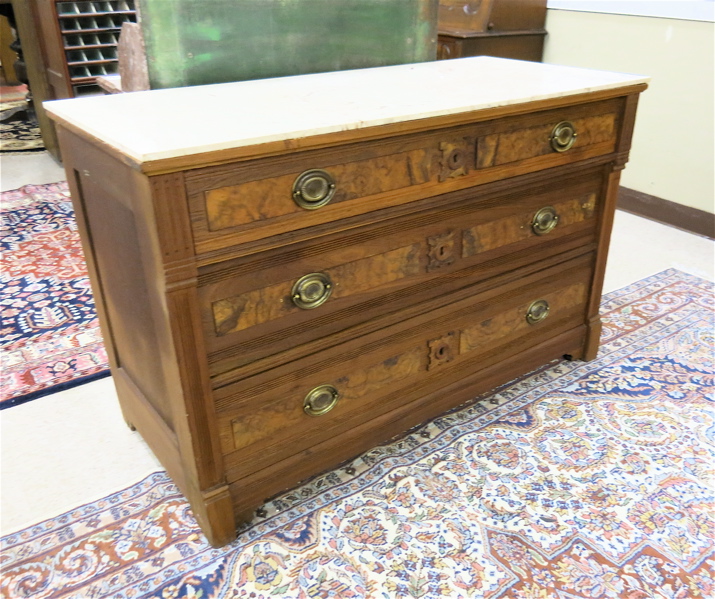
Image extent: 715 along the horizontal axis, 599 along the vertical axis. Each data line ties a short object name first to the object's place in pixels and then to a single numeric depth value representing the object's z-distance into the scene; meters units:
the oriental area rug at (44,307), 2.00
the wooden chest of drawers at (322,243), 1.12
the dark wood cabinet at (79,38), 3.50
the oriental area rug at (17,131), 4.48
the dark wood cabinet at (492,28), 3.13
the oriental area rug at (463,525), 1.29
